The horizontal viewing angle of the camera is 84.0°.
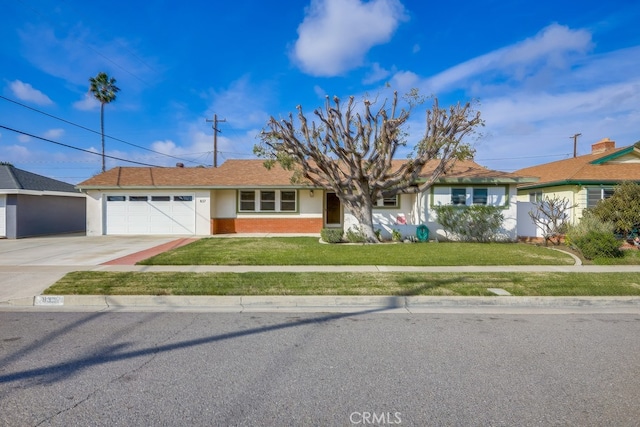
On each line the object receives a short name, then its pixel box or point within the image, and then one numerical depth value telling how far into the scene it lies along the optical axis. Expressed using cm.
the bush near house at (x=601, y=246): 1068
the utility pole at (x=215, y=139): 3195
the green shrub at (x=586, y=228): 1210
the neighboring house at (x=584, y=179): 1638
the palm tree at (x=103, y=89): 2989
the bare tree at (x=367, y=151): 1366
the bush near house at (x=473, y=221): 1556
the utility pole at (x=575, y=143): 3815
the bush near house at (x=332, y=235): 1443
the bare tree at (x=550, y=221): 1423
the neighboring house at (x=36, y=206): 1762
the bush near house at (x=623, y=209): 1333
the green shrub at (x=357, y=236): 1470
